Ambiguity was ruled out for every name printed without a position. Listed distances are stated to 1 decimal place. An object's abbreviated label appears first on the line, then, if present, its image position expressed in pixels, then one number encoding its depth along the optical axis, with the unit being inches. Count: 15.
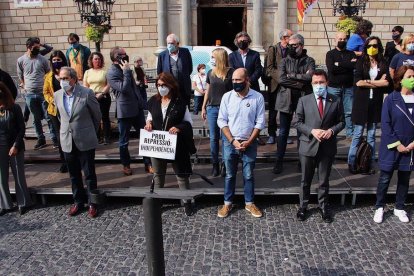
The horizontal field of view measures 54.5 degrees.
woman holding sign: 201.5
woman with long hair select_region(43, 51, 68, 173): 248.1
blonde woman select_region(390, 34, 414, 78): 252.5
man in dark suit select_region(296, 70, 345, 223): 196.5
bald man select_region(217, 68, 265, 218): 201.3
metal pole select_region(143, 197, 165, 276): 100.4
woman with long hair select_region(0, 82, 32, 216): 218.7
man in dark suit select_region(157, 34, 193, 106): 265.4
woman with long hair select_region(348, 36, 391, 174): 229.5
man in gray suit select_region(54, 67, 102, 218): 211.9
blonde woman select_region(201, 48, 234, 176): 230.7
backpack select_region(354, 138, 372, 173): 242.1
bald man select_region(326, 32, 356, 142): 277.9
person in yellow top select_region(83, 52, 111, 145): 282.5
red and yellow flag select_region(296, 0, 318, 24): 417.9
